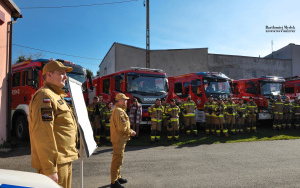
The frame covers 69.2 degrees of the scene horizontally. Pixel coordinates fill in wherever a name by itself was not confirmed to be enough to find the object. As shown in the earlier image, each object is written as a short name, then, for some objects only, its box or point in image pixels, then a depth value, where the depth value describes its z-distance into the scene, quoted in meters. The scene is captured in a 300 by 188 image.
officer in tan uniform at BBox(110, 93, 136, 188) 4.09
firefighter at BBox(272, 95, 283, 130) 12.09
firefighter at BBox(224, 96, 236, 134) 10.66
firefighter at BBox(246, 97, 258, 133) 11.53
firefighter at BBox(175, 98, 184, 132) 10.85
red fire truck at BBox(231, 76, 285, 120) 12.78
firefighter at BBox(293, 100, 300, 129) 12.56
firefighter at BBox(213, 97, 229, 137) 10.09
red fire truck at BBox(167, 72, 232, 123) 11.23
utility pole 16.11
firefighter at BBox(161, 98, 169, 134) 9.62
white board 2.70
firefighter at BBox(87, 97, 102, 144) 8.95
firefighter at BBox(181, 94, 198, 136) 10.07
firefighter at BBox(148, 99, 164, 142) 8.96
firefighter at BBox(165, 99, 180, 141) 9.12
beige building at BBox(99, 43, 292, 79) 22.46
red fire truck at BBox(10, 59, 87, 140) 7.56
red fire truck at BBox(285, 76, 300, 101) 15.40
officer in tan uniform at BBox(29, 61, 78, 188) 2.04
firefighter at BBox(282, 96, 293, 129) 12.32
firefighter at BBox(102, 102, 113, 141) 8.95
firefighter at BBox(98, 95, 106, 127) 9.18
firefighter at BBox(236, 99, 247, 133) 11.07
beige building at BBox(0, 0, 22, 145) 7.70
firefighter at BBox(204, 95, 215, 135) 10.26
